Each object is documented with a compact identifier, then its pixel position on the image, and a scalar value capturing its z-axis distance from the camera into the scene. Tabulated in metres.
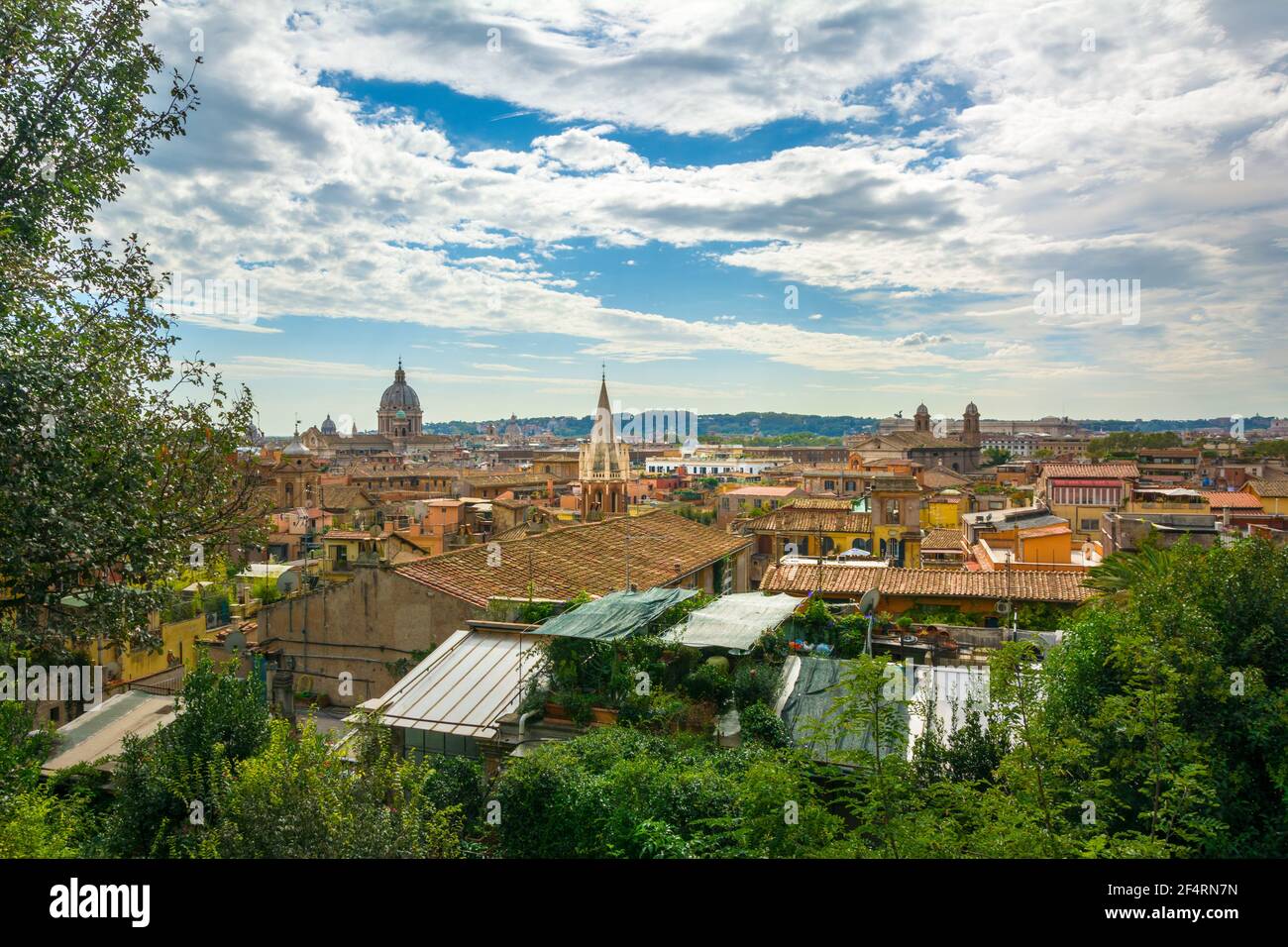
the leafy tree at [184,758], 10.23
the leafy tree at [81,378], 6.08
